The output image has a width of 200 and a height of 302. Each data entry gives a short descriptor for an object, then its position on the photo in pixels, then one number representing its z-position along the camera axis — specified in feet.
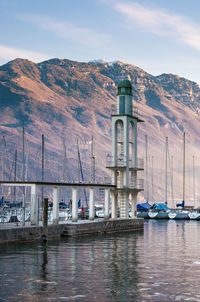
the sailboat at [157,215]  332.19
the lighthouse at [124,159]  190.49
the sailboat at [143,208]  371.49
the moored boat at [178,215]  329.31
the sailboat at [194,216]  327.88
